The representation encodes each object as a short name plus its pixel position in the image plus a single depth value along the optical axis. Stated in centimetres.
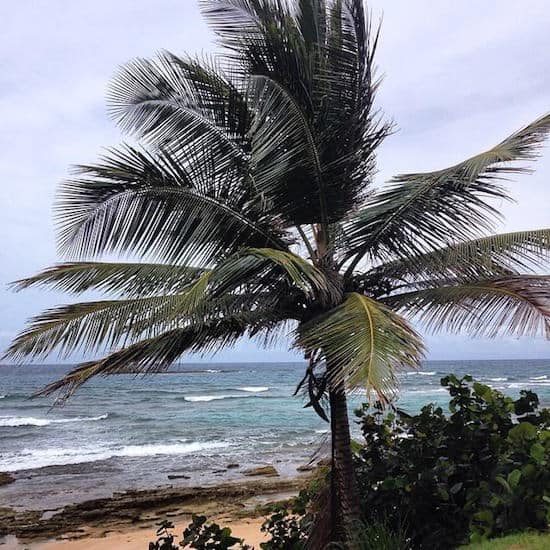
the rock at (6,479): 1585
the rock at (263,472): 1559
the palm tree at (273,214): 447
